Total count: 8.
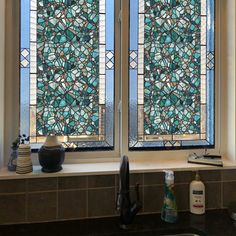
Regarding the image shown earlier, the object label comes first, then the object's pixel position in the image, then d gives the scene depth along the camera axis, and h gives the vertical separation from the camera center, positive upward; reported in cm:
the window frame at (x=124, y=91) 145 +17
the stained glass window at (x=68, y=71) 149 +28
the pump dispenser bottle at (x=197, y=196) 138 -41
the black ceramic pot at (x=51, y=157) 129 -19
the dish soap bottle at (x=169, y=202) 132 -42
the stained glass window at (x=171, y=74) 158 +28
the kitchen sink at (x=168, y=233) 122 -54
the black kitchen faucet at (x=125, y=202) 121 -40
